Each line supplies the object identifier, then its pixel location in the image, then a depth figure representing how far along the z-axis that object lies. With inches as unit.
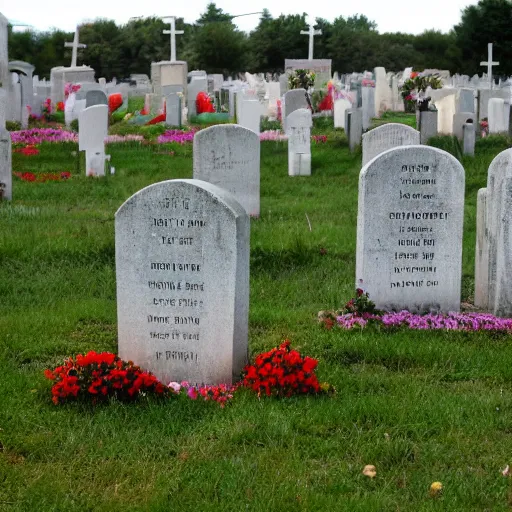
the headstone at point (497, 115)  920.3
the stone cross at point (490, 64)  1429.4
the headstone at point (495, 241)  341.1
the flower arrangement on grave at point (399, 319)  336.8
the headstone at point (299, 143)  712.4
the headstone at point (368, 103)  1063.2
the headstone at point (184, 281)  272.1
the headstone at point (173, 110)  1085.1
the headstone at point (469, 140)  746.2
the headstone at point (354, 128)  837.8
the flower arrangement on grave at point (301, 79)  1289.4
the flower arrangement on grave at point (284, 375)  259.9
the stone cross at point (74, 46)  1537.9
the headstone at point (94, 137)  692.7
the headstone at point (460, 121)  810.8
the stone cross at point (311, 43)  1491.4
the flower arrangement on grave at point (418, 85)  1142.3
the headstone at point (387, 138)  565.0
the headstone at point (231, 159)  540.7
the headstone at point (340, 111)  1065.5
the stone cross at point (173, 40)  1497.9
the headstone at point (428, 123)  806.5
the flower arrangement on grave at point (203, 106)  1285.7
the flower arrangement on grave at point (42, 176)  706.8
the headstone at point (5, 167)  598.9
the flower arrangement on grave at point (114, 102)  1333.7
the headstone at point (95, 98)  1030.5
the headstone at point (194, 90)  1286.9
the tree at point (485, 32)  2415.7
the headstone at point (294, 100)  1043.9
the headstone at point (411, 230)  348.5
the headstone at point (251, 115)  921.5
